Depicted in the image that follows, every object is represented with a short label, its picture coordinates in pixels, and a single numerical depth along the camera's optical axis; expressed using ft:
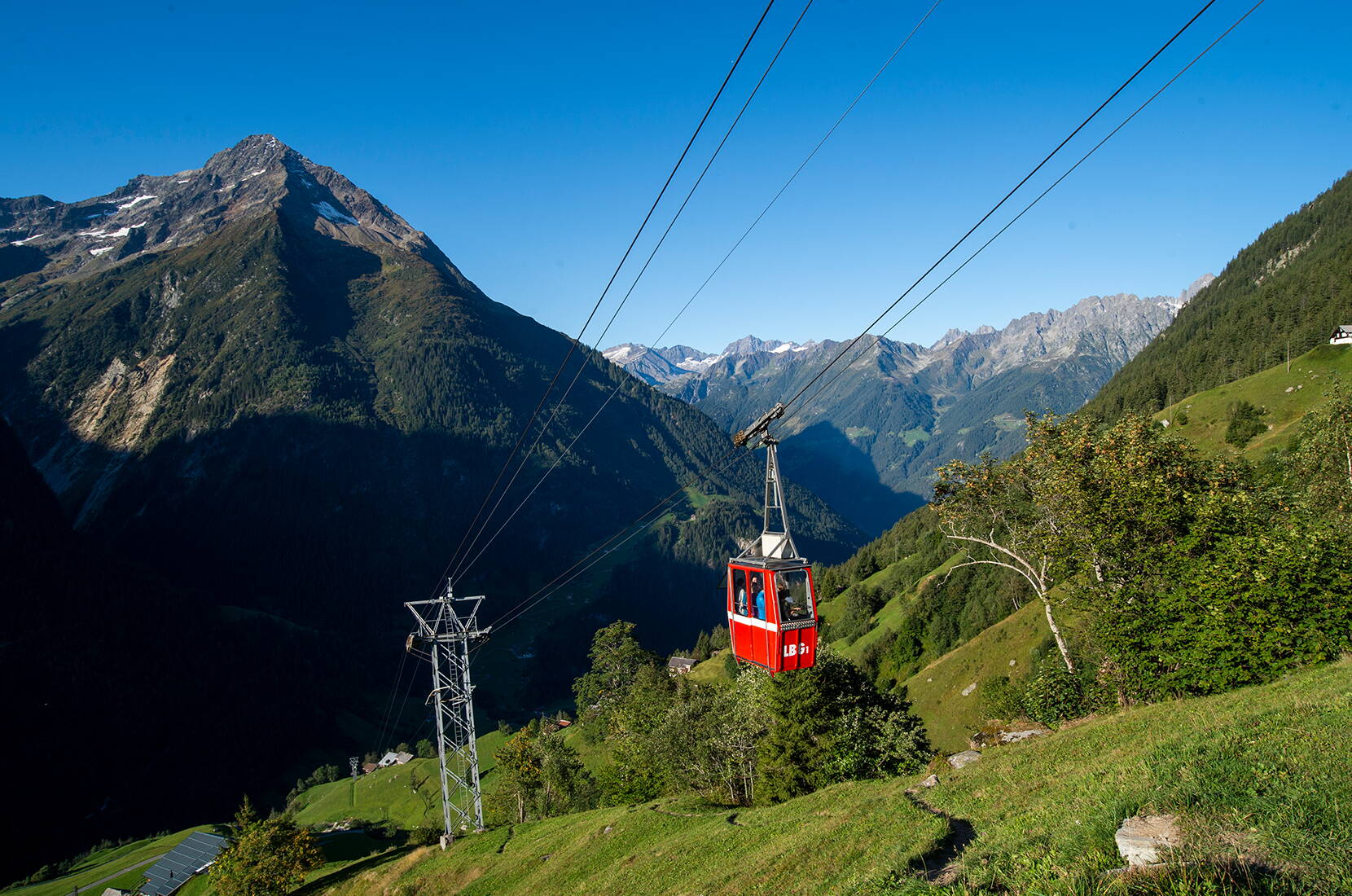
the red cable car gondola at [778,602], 83.56
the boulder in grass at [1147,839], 28.94
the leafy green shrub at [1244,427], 262.67
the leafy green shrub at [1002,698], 136.77
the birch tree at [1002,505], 119.55
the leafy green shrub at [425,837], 183.32
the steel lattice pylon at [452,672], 132.26
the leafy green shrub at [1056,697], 107.65
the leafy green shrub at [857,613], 321.73
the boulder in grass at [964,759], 86.99
